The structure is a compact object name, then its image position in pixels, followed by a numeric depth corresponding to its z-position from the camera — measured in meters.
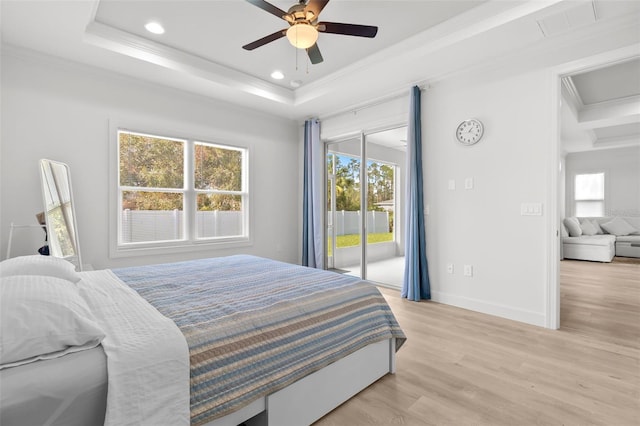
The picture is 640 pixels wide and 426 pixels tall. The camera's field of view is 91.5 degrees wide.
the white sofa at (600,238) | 6.38
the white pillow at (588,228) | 7.32
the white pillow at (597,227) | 7.43
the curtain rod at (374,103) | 3.81
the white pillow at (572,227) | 7.04
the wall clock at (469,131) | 3.39
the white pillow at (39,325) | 0.94
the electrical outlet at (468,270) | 3.46
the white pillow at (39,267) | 1.53
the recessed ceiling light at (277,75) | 3.94
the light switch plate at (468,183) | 3.46
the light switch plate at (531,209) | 2.98
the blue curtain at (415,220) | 3.75
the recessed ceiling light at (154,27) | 2.90
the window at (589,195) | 8.00
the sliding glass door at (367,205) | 4.67
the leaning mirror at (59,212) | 2.86
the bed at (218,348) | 0.98
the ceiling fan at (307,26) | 2.22
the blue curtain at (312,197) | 5.02
